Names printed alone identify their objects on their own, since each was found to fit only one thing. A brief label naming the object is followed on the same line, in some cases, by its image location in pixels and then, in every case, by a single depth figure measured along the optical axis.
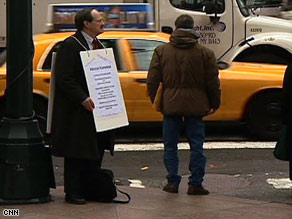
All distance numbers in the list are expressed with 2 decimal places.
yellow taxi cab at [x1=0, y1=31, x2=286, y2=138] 21.31
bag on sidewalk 13.36
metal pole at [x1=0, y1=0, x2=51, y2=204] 12.73
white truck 27.80
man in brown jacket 14.24
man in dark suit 12.62
